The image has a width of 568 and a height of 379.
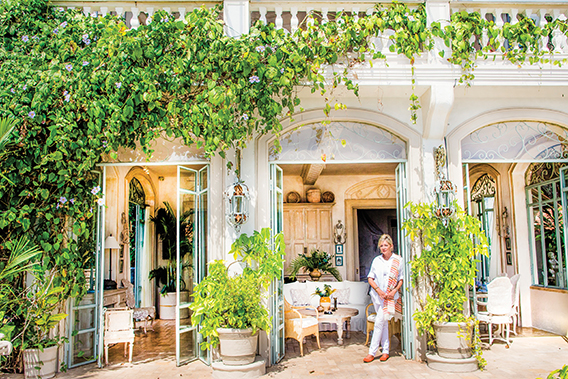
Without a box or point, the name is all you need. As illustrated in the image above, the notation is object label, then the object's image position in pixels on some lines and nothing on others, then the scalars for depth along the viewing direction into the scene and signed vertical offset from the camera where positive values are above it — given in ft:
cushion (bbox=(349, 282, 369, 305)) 26.50 -2.59
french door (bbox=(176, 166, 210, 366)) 18.58 -0.08
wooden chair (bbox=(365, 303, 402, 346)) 21.15 -3.55
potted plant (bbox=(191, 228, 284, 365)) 16.65 -1.90
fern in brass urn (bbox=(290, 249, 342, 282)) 33.09 -1.24
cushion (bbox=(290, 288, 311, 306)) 25.13 -2.58
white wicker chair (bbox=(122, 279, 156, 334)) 25.77 -3.25
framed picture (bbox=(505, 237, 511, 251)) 28.22 -0.03
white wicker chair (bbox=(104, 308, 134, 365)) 18.97 -2.96
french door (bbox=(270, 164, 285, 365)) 18.92 -1.73
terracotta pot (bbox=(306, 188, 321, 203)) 36.29 +3.94
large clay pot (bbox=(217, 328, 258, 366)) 16.58 -3.33
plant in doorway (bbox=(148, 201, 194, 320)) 31.17 -0.91
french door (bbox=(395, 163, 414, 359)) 19.13 -1.10
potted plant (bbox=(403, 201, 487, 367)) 17.46 -1.19
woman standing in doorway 18.88 -1.71
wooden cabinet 35.91 +1.45
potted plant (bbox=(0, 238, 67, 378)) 16.98 -2.18
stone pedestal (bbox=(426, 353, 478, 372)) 17.15 -4.32
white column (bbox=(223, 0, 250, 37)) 18.42 +9.01
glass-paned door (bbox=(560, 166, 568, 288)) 22.34 +2.21
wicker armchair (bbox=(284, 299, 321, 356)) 20.40 -3.32
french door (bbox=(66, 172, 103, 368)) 18.71 -2.58
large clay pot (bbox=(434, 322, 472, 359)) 17.34 -3.49
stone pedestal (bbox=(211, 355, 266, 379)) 16.51 -4.21
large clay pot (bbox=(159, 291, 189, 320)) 31.12 -3.58
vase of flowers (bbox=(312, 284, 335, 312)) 23.50 -2.44
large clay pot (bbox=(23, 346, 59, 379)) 16.97 -3.89
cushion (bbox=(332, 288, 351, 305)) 26.32 -2.71
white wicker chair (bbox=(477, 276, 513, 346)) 21.57 -2.63
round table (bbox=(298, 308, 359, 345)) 22.44 -3.30
